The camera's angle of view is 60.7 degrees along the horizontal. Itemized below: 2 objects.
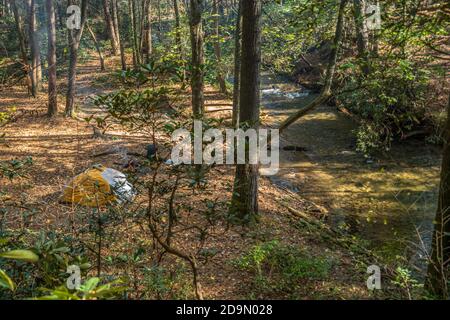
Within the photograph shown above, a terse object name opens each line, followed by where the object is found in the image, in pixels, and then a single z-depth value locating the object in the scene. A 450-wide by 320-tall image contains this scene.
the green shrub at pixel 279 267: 5.32
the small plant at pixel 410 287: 4.67
